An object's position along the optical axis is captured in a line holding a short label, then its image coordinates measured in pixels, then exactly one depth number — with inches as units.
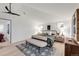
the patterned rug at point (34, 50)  67.8
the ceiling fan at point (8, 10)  65.2
